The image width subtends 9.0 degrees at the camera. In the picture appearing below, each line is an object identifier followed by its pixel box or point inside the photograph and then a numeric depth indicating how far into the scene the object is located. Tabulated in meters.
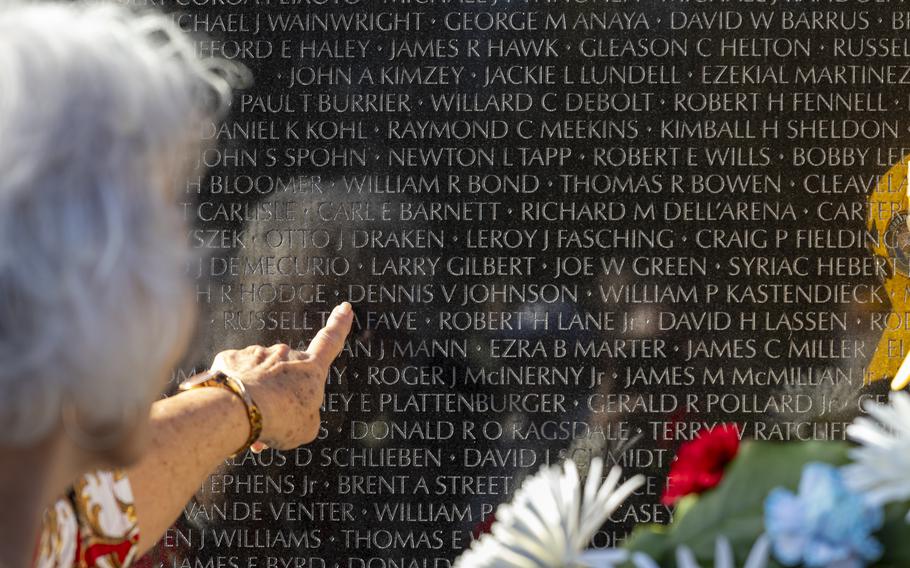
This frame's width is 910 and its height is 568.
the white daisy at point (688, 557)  1.76
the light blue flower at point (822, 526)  1.78
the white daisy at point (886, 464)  1.82
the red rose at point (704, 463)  2.22
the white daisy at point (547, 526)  2.19
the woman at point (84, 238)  1.97
